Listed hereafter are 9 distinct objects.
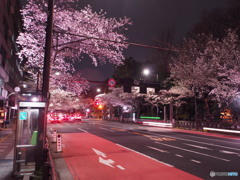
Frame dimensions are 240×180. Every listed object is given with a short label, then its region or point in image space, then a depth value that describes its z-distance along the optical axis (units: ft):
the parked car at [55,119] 142.20
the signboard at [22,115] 23.06
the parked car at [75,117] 166.50
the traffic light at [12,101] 51.14
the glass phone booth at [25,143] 22.61
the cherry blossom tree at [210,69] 75.14
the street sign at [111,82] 72.41
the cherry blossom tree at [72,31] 49.06
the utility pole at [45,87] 22.99
